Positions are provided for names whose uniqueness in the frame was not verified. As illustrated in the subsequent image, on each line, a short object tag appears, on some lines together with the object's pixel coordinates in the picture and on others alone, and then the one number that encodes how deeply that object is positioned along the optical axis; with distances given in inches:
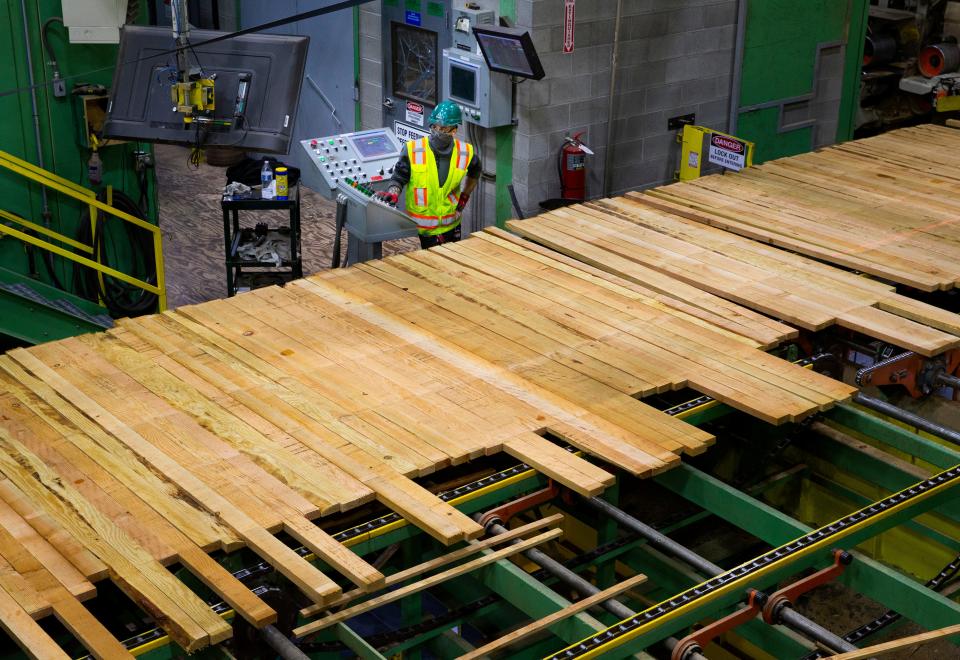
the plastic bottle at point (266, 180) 379.9
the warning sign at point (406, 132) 481.6
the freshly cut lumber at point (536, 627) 179.8
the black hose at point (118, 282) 394.3
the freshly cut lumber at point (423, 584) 180.4
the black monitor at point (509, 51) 388.8
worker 352.2
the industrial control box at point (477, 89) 414.0
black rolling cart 375.2
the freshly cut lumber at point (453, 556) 182.1
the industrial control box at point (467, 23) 413.7
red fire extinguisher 425.4
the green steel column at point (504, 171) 429.4
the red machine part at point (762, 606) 183.9
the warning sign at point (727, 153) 414.6
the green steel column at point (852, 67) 508.7
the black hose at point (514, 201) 424.8
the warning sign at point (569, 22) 411.5
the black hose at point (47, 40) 370.6
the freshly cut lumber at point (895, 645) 185.6
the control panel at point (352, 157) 381.1
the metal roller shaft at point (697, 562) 186.1
